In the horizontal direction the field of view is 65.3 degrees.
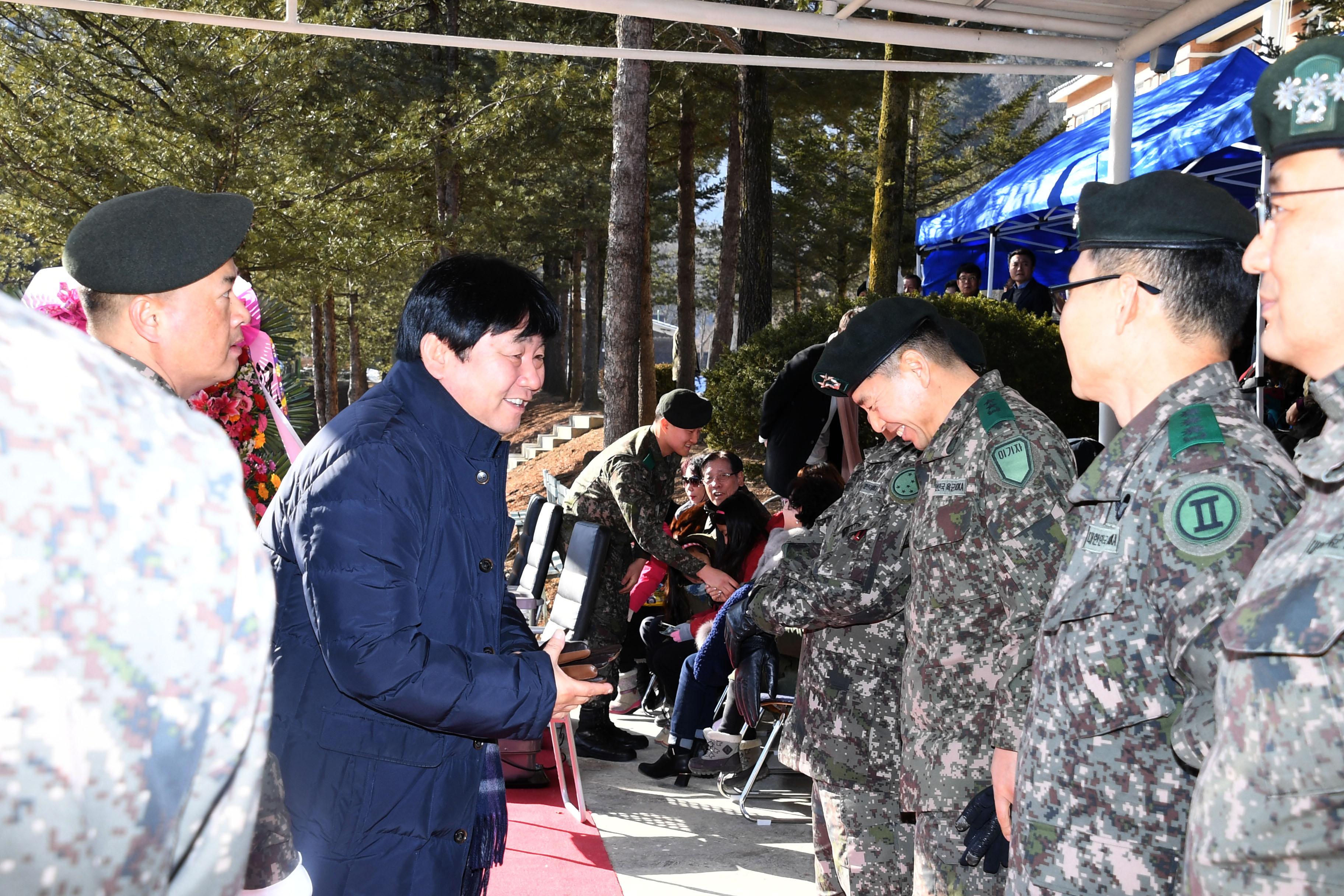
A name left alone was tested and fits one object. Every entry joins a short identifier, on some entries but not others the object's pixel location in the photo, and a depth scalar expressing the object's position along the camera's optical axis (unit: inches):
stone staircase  868.6
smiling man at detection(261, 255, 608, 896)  67.2
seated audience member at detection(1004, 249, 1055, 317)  402.9
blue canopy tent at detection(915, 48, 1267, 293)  279.4
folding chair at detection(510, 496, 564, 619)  224.4
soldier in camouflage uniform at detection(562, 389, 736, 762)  213.2
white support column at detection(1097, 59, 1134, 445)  169.9
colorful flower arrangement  139.9
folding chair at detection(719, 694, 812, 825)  187.8
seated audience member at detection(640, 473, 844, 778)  205.2
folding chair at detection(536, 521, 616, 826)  182.5
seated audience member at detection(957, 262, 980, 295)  438.6
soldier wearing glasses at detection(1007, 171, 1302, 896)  58.1
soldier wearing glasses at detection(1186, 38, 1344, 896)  41.3
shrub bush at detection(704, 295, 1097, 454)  378.9
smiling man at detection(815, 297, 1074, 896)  87.0
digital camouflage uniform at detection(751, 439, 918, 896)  109.5
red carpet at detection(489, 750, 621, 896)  159.0
